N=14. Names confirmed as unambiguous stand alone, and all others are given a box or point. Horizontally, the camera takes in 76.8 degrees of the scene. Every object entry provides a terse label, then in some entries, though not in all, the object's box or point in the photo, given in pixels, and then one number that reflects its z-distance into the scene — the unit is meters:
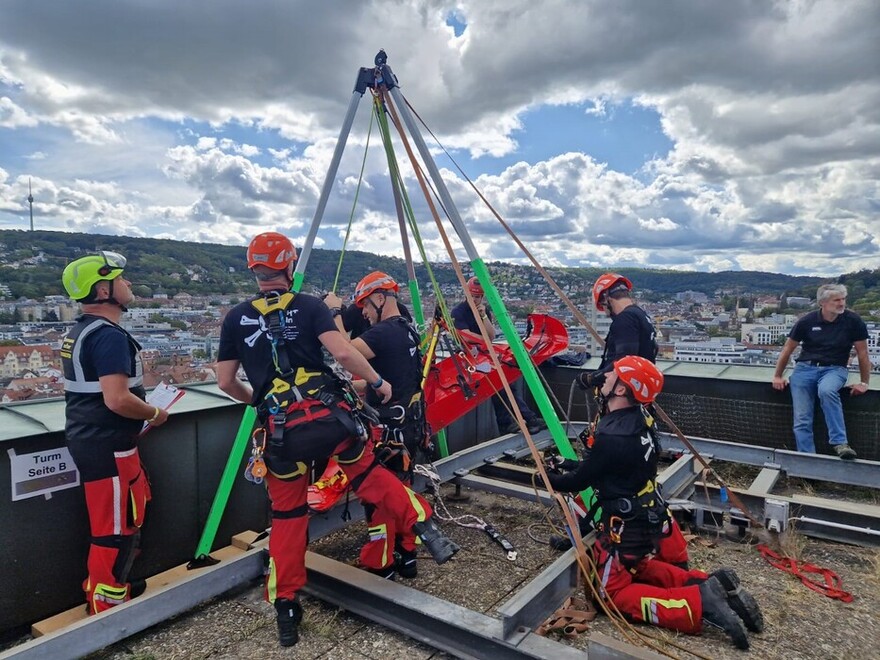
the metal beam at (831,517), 4.00
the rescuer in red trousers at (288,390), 3.02
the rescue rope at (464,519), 4.03
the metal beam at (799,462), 5.10
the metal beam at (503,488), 4.71
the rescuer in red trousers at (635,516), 3.00
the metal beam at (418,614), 2.61
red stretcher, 4.93
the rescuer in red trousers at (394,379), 3.82
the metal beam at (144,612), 2.63
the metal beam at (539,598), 2.67
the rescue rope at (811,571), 3.39
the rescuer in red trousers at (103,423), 3.13
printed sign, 3.19
